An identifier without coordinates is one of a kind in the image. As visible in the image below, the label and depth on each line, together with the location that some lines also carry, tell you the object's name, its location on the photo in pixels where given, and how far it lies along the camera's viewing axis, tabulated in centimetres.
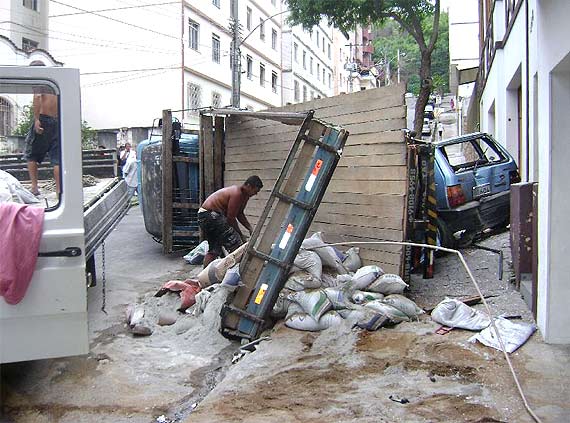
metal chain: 622
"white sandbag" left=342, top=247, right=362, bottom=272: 613
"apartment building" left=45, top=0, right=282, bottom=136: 2511
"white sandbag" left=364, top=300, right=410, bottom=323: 500
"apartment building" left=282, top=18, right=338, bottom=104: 3947
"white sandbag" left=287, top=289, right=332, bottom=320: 503
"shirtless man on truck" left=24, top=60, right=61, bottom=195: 332
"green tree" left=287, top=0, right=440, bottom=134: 1683
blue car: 755
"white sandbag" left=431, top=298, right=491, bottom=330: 472
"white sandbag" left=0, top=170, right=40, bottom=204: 333
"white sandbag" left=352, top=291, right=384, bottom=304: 534
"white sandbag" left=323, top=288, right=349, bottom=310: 518
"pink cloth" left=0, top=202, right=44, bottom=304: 306
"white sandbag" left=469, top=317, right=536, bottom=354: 431
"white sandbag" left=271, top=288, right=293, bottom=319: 527
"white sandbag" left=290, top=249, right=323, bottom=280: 557
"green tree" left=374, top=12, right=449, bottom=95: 5017
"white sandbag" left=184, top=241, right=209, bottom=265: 848
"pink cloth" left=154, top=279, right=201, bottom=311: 595
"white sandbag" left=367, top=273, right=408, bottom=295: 545
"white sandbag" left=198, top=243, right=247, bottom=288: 598
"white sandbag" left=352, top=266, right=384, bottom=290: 553
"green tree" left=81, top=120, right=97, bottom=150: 1814
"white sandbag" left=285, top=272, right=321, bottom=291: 539
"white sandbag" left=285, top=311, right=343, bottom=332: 497
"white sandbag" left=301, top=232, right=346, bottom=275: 591
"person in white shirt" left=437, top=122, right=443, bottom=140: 2985
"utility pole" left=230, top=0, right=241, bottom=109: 2066
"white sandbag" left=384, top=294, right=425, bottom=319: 515
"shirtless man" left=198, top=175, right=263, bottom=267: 696
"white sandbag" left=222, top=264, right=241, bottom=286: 500
